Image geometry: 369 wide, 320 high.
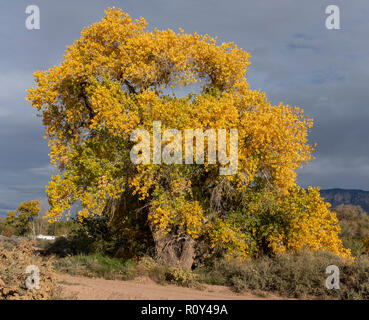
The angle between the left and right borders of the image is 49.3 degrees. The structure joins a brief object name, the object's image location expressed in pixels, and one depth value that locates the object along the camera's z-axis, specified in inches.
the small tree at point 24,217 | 2021.4
